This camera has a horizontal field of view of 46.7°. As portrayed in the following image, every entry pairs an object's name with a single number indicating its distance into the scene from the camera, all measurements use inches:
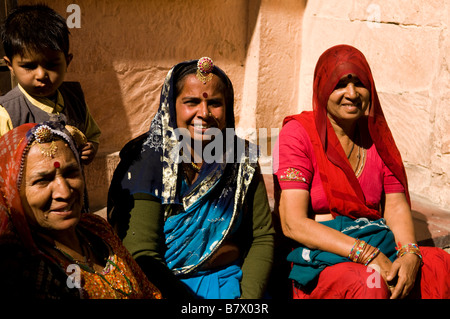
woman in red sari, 116.3
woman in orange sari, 75.4
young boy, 109.3
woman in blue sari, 109.3
